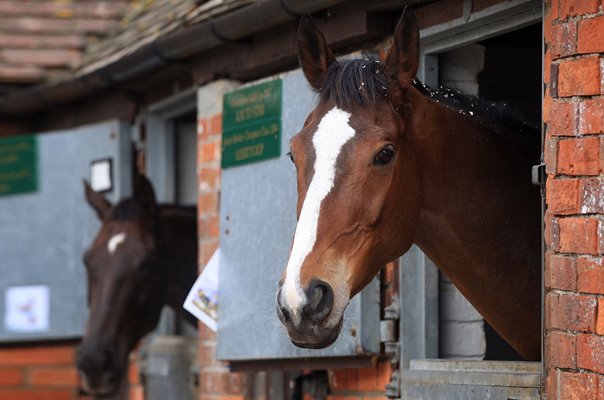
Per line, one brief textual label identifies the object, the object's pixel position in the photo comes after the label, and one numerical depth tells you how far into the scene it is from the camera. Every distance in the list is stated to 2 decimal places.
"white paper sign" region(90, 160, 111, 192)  14.43
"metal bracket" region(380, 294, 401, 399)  9.37
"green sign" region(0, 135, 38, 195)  14.98
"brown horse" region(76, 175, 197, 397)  12.66
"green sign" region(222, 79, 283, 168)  10.24
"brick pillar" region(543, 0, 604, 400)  7.01
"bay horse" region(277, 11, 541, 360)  7.06
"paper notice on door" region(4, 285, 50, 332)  14.78
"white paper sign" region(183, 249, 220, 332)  10.97
